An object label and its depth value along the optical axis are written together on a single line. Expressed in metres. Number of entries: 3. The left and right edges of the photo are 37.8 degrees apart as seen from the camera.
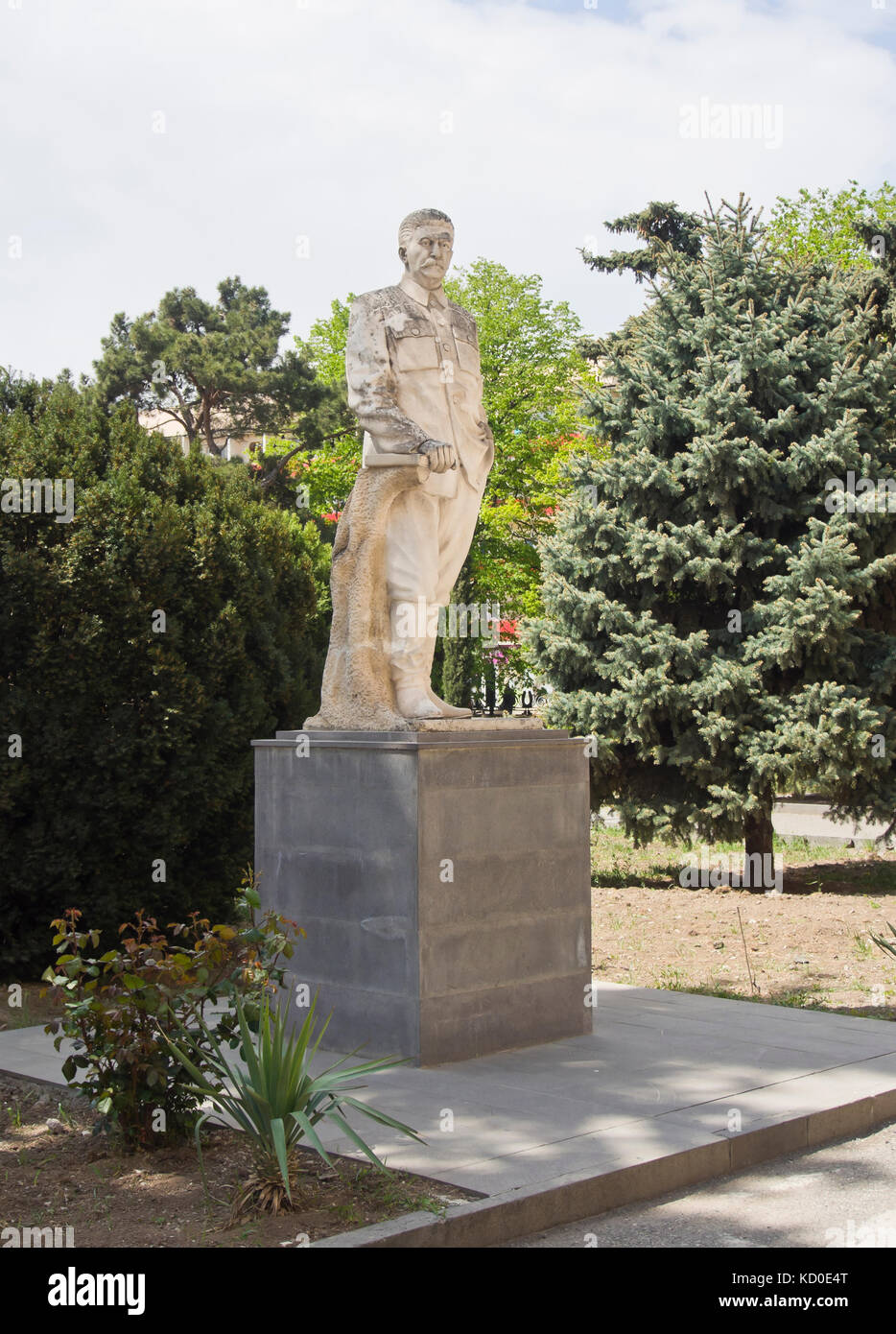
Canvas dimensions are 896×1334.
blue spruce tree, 13.11
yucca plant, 4.50
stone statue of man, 7.11
